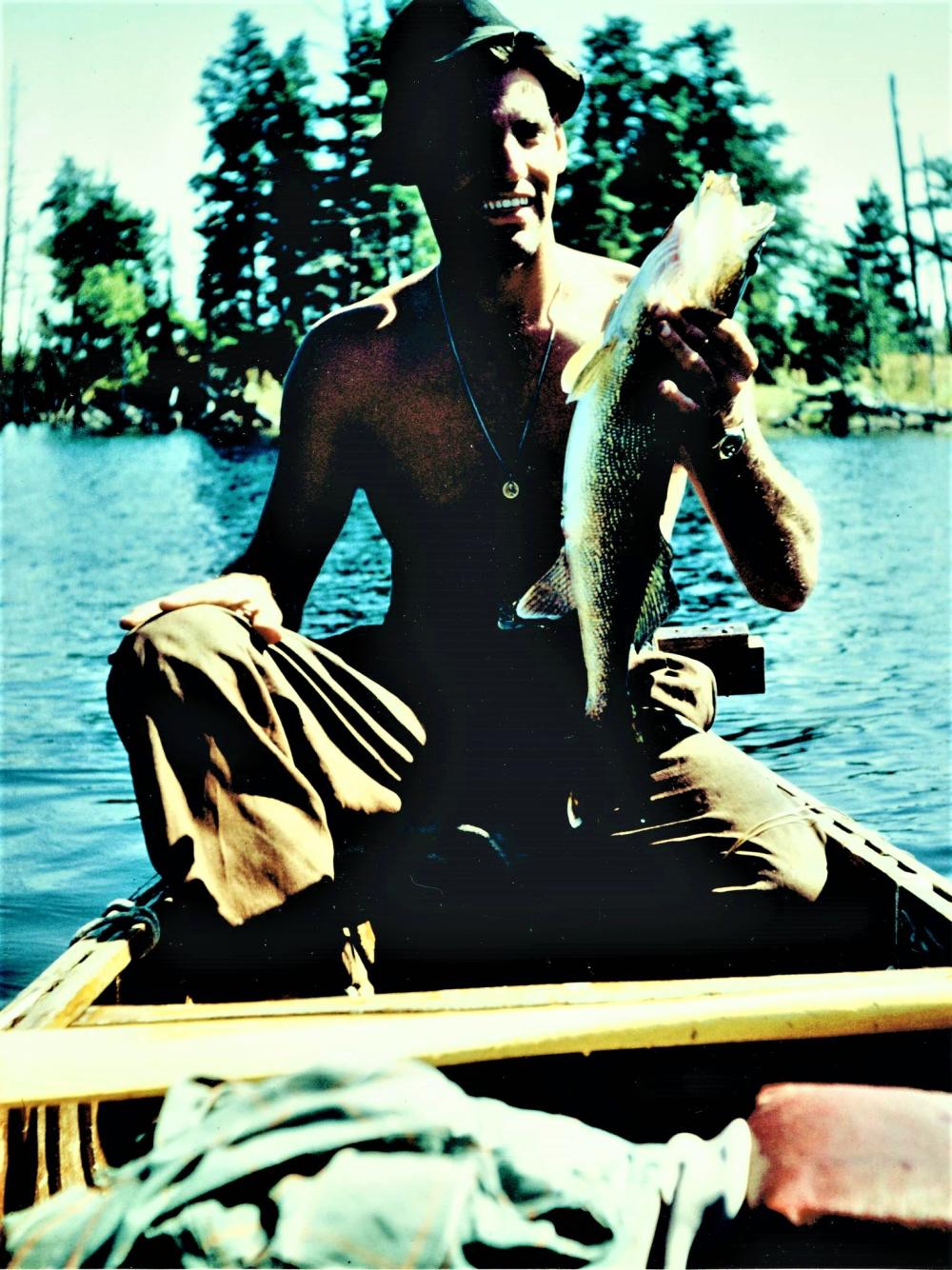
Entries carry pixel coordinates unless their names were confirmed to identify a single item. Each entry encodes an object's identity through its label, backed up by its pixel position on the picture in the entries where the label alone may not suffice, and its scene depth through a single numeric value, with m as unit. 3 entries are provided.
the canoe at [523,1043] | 2.11
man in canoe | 2.62
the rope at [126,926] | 2.79
